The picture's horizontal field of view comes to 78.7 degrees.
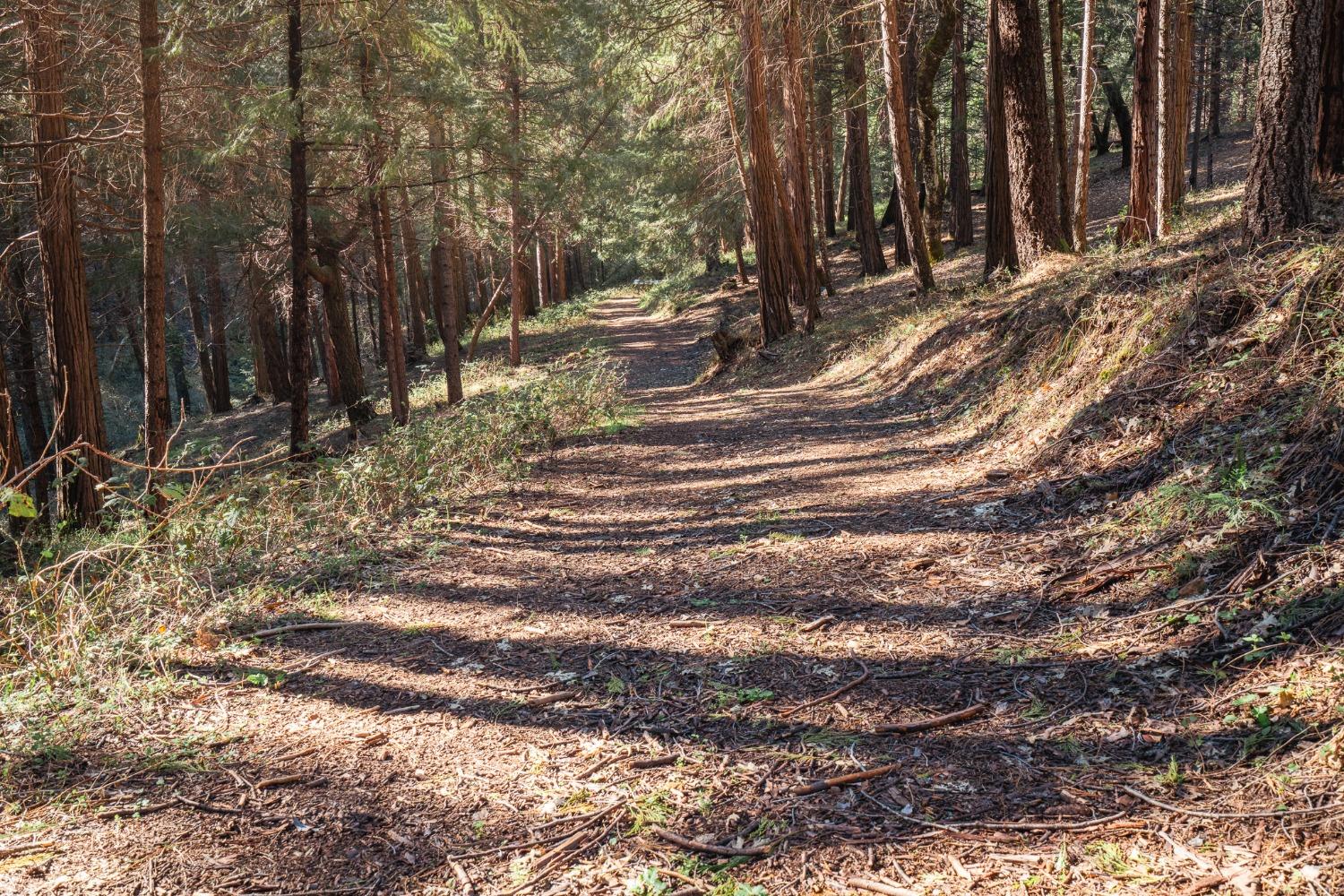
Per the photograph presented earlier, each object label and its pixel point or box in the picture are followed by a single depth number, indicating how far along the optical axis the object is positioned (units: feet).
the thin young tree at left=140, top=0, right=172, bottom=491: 28.12
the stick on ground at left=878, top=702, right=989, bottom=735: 9.41
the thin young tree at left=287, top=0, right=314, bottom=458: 35.12
